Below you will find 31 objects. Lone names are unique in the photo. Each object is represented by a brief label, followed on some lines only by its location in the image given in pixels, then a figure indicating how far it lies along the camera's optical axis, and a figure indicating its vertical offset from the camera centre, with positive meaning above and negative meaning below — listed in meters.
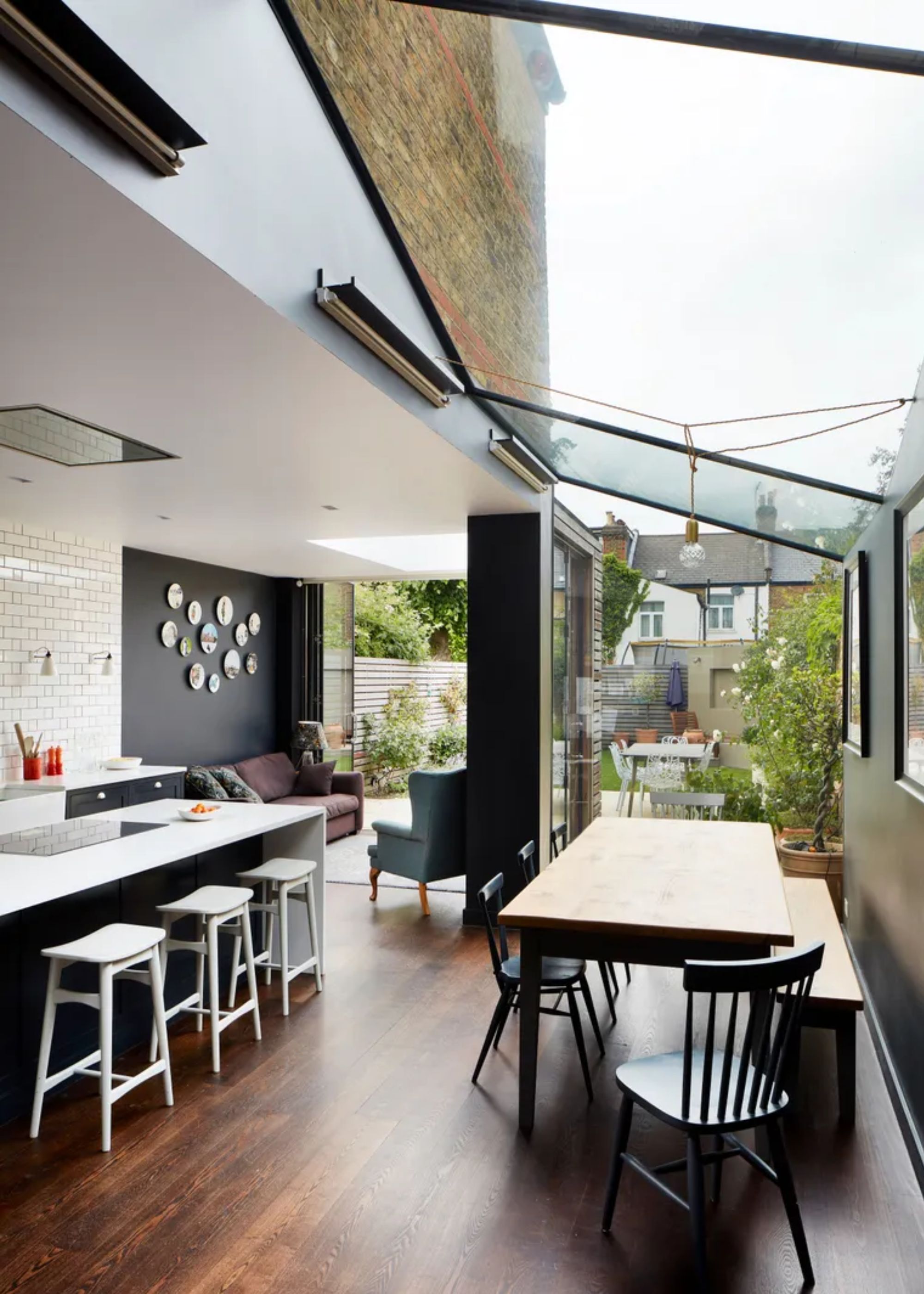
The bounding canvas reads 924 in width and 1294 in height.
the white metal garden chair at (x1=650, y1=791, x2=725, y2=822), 5.86 -0.90
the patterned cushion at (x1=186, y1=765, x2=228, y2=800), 7.09 -0.94
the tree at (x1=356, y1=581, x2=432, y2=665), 13.25 +0.51
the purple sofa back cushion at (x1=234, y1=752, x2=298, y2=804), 8.24 -1.01
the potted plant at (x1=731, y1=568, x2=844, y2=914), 6.14 -0.31
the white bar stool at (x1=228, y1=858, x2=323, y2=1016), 4.29 -1.15
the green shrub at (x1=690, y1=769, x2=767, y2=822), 6.25 -0.84
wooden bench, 3.17 -1.17
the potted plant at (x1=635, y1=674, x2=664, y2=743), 6.22 -0.17
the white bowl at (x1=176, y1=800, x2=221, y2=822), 4.32 -0.71
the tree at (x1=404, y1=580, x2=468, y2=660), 14.71 +0.97
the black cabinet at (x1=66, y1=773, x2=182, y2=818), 6.00 -0.90
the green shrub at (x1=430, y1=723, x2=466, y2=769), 12.54 -1.12
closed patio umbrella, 6.19 -0.16
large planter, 6.09 -1.31
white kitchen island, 3.20 -0.93
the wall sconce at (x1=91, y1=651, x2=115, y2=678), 7.03 +0.01
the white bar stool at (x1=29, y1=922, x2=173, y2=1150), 3.04 -1.11
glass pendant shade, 4.07 +0.52
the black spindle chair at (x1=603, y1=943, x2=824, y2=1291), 2.30 -1.15
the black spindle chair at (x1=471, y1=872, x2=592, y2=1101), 3.45 -1.20
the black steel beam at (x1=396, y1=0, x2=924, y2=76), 2.04 +1.42
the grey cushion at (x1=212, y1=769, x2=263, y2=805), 7.40 -0.98
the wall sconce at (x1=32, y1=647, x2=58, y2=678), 6.29 -0.02
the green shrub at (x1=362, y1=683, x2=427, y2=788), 11.65 -0.95
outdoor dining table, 6.22 -0.57
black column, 5.87 -0.21
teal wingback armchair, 5.95 -1.10
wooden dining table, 2.93 -0.84
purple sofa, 8.27 -1.17
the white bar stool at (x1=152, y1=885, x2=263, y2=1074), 3.71 -1.13
